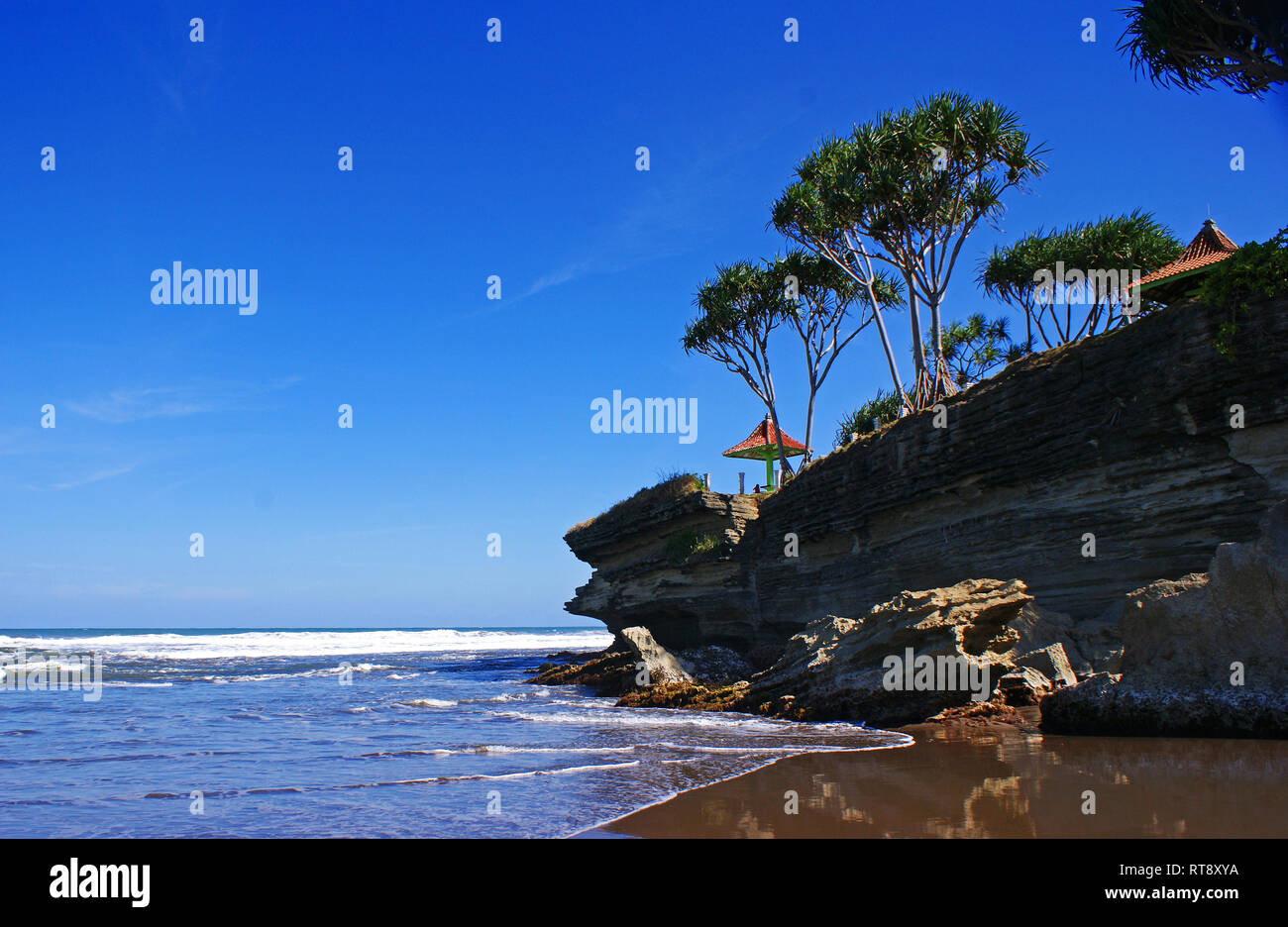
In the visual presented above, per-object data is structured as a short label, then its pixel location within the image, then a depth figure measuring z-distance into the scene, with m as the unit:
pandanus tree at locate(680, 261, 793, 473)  30.83
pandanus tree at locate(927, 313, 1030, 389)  37.84
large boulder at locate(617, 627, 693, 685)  22.02
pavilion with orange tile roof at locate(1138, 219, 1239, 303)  19.31
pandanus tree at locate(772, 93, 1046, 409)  21.02
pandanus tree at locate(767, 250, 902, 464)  29.33
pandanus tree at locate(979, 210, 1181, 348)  25.41
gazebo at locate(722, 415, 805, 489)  35.19
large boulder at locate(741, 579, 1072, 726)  13.39
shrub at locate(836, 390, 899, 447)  33.91
